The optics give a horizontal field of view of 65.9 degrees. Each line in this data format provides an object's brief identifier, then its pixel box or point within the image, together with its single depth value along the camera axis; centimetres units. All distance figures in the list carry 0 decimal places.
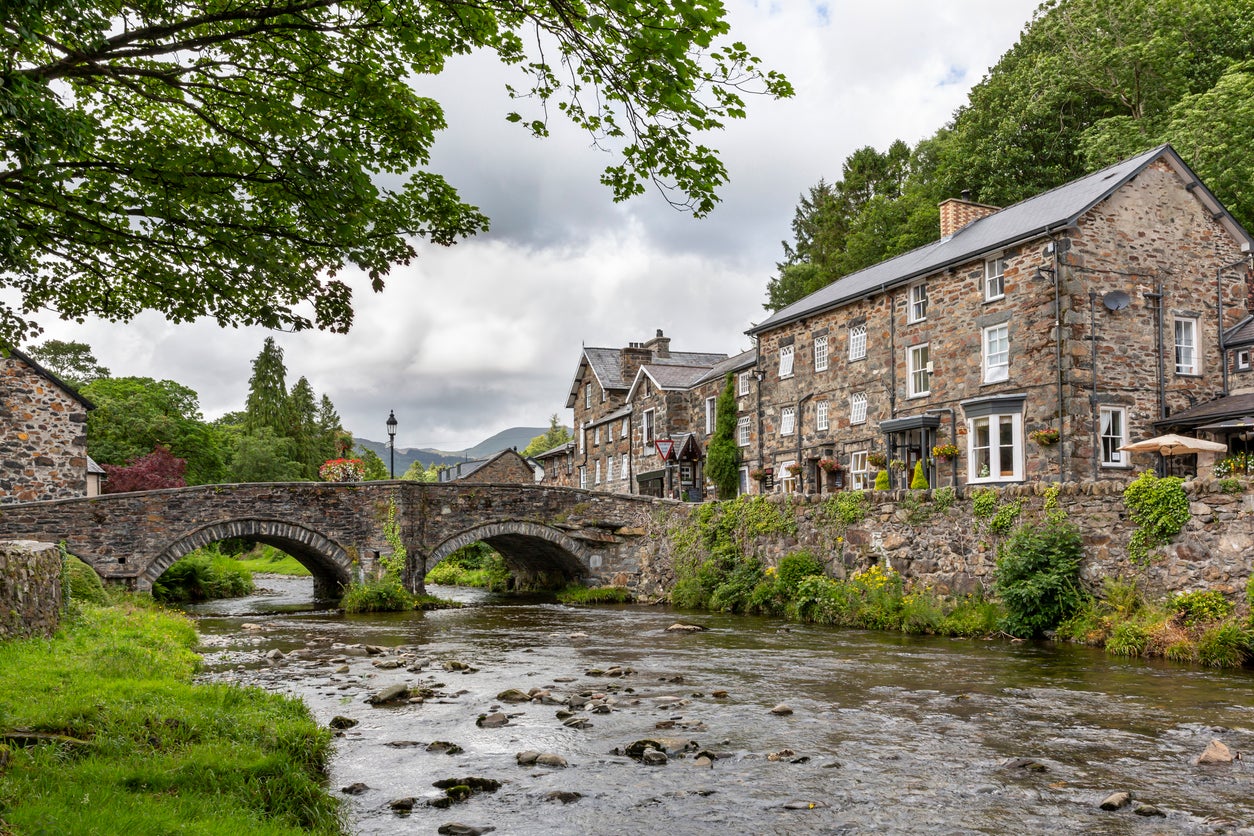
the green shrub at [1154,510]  1659
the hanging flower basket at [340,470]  3266
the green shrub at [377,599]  2773
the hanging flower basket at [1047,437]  2422
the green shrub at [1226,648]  1458
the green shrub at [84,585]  1917
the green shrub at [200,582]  3325
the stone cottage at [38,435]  2681
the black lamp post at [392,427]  3419
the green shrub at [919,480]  2633
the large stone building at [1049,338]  2475
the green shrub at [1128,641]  1591
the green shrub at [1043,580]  1806
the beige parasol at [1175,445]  2145
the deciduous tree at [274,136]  605
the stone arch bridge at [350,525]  2606
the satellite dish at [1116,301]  2503
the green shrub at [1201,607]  1549
